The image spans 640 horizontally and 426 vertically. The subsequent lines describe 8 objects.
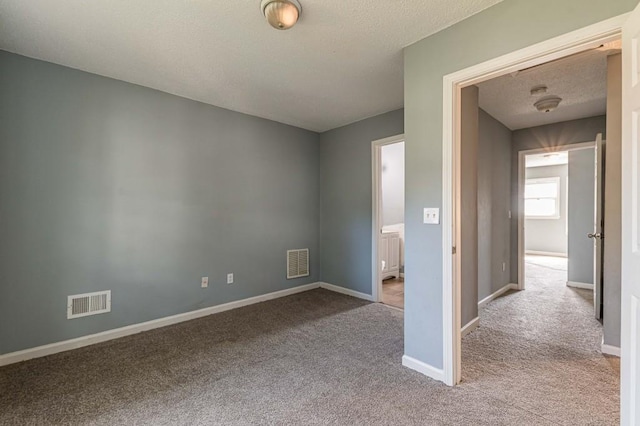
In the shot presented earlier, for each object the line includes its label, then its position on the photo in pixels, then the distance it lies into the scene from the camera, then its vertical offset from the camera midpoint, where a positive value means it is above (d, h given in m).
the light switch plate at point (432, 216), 1.99 -0.02
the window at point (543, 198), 7.84 +0.41
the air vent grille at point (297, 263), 4.15 -0.75
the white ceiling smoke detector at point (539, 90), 2.93 +1.27
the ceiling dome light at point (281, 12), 1.70 +1.21
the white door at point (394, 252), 5.02 -0.70
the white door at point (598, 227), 3.00 -0.15
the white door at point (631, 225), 1.19 -0.05
